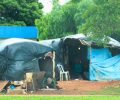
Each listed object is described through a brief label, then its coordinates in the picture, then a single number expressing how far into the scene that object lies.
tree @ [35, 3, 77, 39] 36.28
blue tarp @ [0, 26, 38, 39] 39.44
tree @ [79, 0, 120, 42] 22.45
